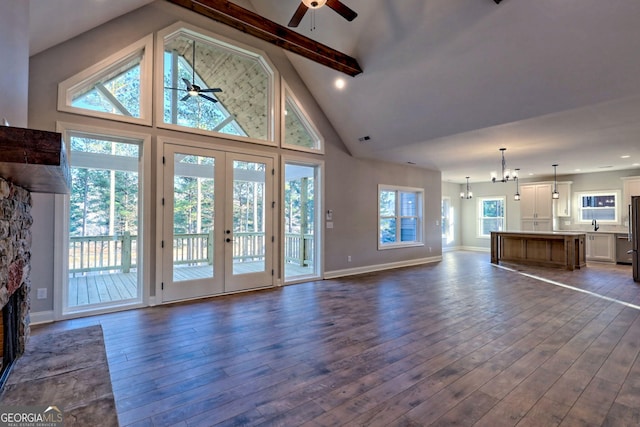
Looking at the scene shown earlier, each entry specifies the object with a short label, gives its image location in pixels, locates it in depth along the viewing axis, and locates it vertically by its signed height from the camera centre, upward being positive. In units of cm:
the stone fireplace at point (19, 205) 139 +10
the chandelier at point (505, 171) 634 +136
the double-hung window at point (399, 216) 773 +8
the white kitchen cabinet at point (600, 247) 845 -77
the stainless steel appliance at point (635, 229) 595 -20
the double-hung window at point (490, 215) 1138 +15
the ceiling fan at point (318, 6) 312 +222
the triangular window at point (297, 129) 593 +176
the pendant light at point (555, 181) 918 +115
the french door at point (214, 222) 460 -4
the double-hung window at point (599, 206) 885 +36
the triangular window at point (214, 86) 472 +221
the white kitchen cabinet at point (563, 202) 959 +52
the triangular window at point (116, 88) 391 +173
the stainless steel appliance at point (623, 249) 807 -78
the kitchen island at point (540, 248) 746 -75
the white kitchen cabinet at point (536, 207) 979 +38
